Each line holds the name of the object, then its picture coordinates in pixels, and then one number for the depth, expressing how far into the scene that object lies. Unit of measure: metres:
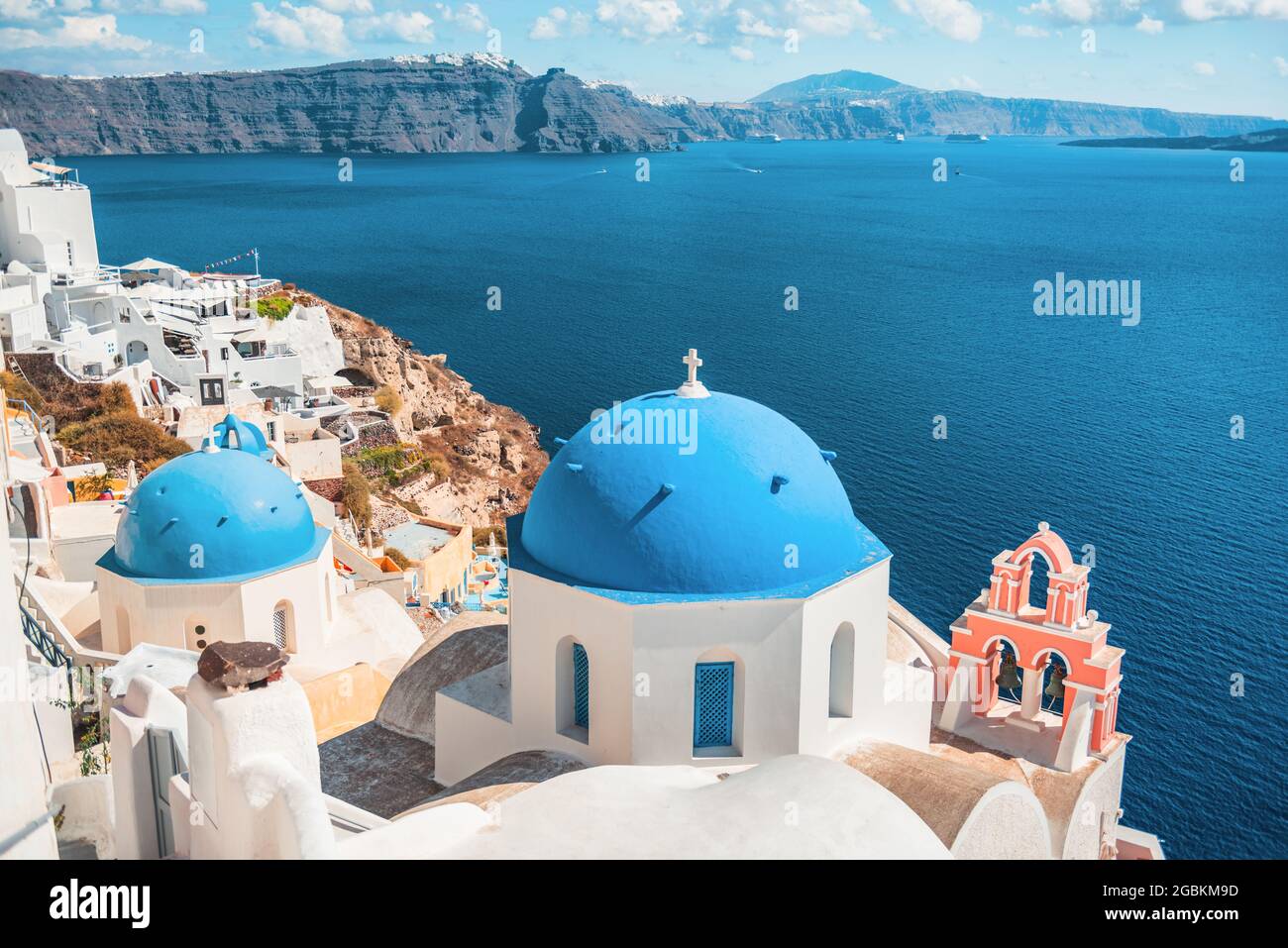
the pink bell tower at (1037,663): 15.58
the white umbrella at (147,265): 62.85
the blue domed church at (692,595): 12.52
